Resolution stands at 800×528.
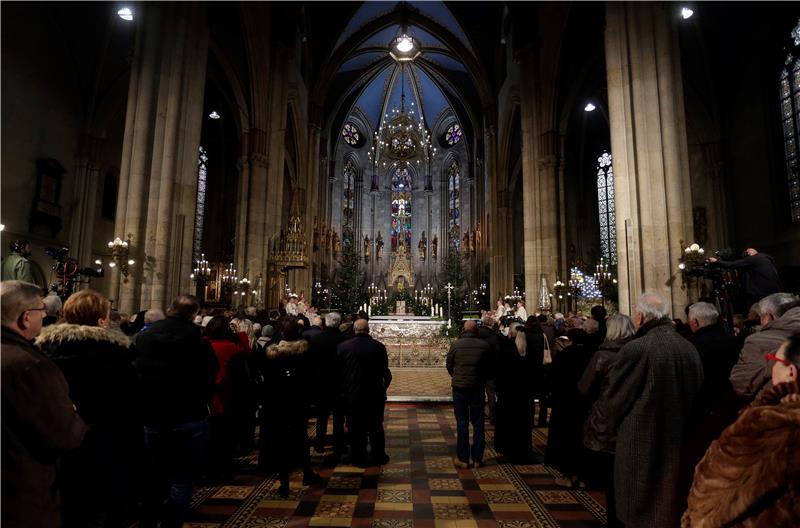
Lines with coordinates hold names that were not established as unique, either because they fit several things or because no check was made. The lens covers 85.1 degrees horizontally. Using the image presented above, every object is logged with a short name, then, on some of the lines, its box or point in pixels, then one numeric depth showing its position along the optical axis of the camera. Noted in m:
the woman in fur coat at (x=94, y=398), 2.47
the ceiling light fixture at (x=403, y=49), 27.38
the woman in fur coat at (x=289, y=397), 4.46
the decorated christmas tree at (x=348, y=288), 25.73
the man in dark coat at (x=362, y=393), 5.16
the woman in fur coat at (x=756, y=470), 1.08
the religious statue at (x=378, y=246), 36.95
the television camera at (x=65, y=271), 7.59
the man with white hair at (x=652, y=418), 2.71
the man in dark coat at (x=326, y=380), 5.43
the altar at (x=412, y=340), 13.37
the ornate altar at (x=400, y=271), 32.41
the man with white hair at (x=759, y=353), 2.21
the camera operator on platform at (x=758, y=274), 5.74
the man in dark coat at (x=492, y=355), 5.35
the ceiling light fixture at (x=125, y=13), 13.30
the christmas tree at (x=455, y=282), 24.20
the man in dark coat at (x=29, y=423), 1.69
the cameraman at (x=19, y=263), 6.87
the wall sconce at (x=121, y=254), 8.94
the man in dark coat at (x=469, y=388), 5.08
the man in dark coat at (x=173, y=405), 3.06
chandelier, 28.42
